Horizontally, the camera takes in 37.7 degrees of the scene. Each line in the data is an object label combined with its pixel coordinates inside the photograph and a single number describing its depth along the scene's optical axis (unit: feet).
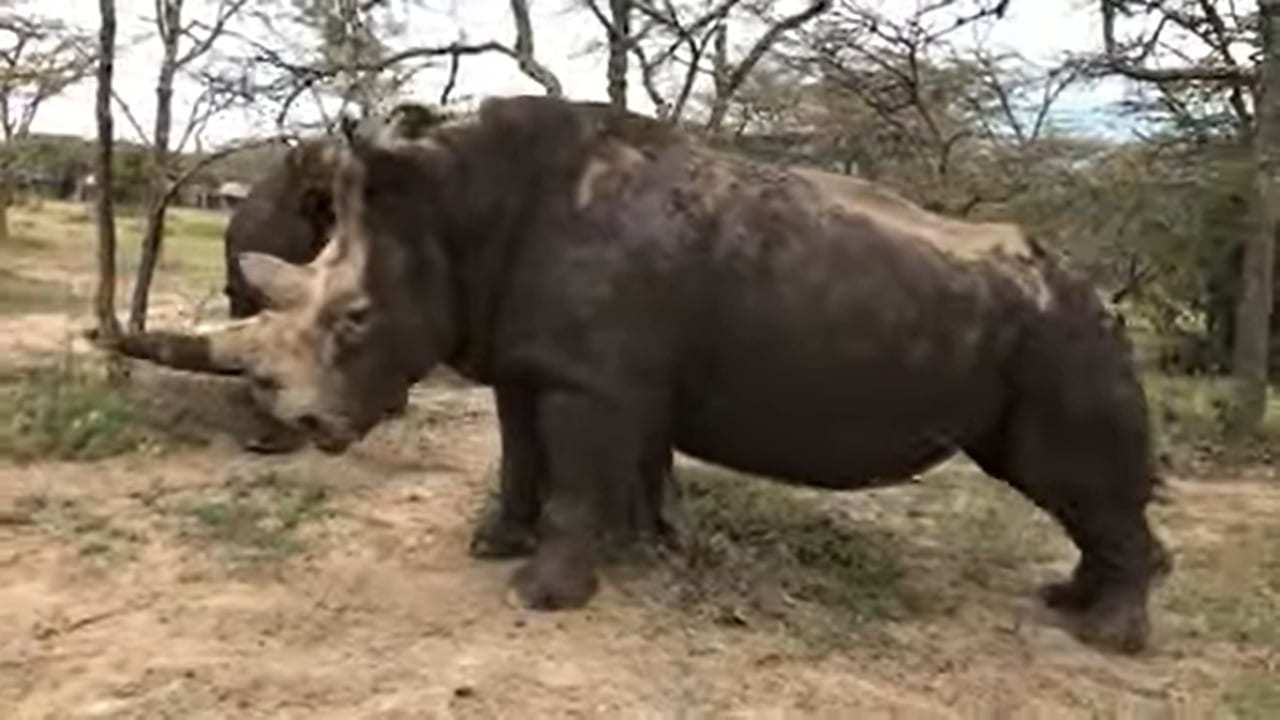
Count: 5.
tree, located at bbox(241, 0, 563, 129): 37.42
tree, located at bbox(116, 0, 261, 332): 33.14
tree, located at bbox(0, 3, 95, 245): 43.42
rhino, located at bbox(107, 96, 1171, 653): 19.02
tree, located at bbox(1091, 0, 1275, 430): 38.96
